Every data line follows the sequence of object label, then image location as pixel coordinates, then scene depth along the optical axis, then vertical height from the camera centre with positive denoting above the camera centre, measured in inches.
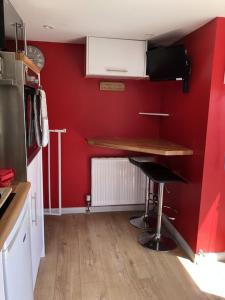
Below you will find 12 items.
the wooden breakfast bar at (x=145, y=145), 91.1 -16.4
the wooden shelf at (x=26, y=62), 61.8 +10.0
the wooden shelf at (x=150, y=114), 119.1 -5.1
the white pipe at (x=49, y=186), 121.7 -41.4
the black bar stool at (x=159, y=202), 94.0 -37.2
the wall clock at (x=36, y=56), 112.0 +19.7
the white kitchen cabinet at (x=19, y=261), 43.2 -30.7
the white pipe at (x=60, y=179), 122.3 -37.6
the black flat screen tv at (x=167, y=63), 96.3 +16.0
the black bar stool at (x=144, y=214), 115.7 -51.9
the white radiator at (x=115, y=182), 125.7 -39.6
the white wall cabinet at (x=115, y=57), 104.1 +18.5
